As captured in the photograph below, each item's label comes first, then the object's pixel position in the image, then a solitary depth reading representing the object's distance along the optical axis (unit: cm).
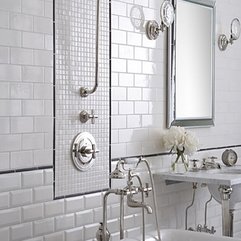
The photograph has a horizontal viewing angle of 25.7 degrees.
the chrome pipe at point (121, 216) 278
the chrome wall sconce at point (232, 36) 390
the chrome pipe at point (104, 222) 271
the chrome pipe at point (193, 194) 353
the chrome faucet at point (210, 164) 362
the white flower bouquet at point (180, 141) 330
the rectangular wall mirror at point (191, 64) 346
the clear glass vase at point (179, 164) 337
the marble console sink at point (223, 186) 310
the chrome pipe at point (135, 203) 268
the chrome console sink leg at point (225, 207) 312
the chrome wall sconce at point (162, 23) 328
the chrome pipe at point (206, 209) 369
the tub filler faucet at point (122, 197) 266
